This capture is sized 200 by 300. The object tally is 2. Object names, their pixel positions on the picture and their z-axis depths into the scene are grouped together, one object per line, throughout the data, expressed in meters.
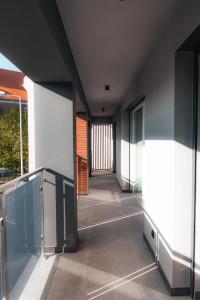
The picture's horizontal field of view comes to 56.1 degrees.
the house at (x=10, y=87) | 9.45
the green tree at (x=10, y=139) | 8.09
